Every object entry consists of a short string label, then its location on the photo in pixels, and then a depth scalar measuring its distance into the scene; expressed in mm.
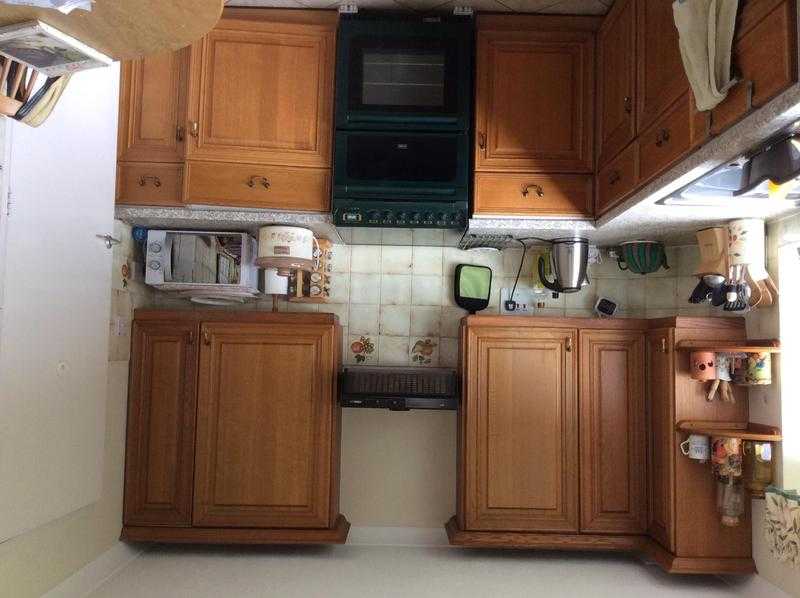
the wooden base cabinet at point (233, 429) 2307
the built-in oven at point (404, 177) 2258
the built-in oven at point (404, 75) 2262
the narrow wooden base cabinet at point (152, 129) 2256
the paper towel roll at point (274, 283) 2592
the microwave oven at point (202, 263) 2477
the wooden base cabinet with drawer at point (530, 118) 2264
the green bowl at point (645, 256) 2582
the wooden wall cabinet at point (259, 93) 2250
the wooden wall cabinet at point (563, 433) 2307
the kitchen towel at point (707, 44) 1307
